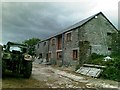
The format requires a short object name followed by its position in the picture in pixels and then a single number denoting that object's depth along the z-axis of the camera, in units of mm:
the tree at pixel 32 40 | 37546
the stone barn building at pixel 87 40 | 11585
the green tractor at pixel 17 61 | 5442
